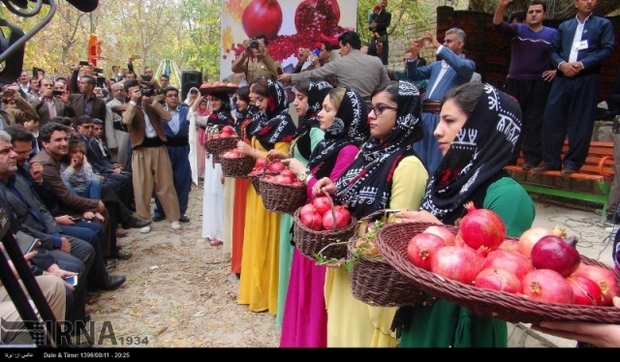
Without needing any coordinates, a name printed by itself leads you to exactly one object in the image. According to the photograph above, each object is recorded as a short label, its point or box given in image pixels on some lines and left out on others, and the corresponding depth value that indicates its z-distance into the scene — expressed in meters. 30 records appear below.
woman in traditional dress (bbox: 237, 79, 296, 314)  4.35
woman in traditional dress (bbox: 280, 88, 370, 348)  3.12
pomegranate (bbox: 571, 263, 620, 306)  1.34
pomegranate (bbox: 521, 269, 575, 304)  1.27
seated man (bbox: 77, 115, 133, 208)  6.97
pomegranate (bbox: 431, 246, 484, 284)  1.41
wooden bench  4.68
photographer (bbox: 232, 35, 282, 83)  6.77
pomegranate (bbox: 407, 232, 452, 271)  1.52
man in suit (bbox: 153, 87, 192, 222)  7.67
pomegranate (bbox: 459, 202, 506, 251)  1.56
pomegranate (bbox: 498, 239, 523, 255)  1.61
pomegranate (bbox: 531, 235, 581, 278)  1.37
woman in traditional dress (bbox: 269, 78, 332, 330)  3.91
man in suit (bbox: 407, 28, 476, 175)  4.79
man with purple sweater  5.19
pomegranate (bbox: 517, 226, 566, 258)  1.54
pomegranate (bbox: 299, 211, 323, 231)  2.51
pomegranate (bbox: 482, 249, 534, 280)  1.39
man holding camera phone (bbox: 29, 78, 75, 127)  8.00
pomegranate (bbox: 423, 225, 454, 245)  1.64
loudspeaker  13.12
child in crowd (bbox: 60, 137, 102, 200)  5.40
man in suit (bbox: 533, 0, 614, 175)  4.75
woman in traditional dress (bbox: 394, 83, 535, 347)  1.88
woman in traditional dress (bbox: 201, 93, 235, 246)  6.50
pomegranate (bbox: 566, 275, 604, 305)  1.31
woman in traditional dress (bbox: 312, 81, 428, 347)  2.44
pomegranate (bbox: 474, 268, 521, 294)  1.31
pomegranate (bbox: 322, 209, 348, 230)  2.45
